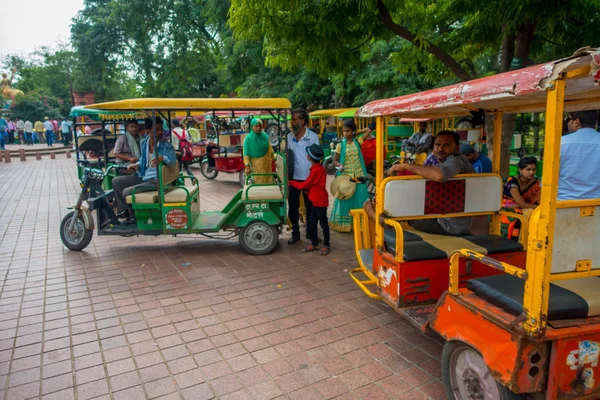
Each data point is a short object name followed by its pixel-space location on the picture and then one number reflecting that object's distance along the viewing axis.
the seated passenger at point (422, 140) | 8.65
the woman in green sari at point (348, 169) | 6.89
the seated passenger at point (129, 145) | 7.30
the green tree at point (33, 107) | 33.16
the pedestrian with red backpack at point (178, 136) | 12.63
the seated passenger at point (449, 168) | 3.86
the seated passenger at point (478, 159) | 5.04
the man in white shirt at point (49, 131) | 27.62
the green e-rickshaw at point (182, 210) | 5.76
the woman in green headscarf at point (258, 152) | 7.30
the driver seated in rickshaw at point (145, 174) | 5.98
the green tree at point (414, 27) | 5.11
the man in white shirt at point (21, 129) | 29.88
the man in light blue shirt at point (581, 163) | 3.35
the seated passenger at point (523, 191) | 5.09
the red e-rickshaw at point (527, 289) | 2.12
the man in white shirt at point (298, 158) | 6.44
